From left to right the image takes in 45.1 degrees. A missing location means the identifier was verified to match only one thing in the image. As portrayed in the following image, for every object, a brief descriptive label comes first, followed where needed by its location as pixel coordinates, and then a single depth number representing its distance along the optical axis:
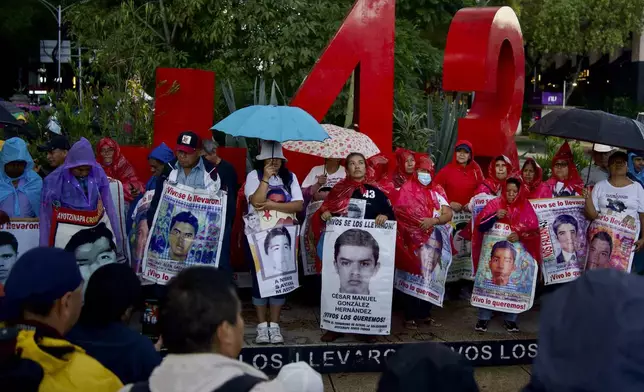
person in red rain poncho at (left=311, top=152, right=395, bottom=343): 6.18
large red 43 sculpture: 7.64
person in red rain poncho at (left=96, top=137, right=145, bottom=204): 7.00
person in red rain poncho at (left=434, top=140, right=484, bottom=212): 7.52
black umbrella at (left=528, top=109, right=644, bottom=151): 6.55
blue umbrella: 5.82
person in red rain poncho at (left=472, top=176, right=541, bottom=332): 6.53
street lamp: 26.83
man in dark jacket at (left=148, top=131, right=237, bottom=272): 5.84
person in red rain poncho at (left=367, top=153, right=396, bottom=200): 6.88
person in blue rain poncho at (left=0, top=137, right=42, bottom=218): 6.02
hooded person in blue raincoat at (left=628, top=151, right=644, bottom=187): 7.80
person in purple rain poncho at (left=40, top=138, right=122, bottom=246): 5.76
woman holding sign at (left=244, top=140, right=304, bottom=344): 6.04
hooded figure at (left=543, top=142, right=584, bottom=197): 7.12
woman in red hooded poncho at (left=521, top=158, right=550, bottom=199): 7.04
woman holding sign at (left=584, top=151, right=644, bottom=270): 6.71
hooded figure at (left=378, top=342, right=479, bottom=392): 2.16
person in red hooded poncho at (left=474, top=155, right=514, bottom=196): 7.24
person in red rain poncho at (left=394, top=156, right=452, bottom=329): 6.52
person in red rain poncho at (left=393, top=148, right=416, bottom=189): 6.78
